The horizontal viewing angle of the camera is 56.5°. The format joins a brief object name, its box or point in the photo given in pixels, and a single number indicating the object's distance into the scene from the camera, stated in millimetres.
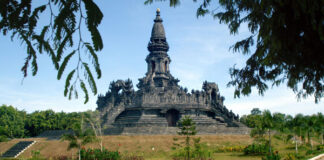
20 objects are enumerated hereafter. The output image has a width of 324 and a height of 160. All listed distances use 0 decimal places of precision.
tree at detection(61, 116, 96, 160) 24266
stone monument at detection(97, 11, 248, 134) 41719
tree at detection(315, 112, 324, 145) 29839
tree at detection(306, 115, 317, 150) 29008
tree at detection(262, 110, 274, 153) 23188
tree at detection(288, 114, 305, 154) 28594
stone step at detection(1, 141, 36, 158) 33662
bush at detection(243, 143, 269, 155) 25922
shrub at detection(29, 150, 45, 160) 26512
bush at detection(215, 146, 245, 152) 28902
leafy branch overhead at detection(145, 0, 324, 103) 8008
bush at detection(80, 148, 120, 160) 24094
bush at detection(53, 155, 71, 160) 26562
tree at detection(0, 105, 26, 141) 56688
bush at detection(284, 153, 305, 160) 20328
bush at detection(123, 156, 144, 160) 24645
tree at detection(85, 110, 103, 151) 40872
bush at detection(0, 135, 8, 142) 40206
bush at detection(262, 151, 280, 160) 18914
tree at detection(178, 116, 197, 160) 21497
